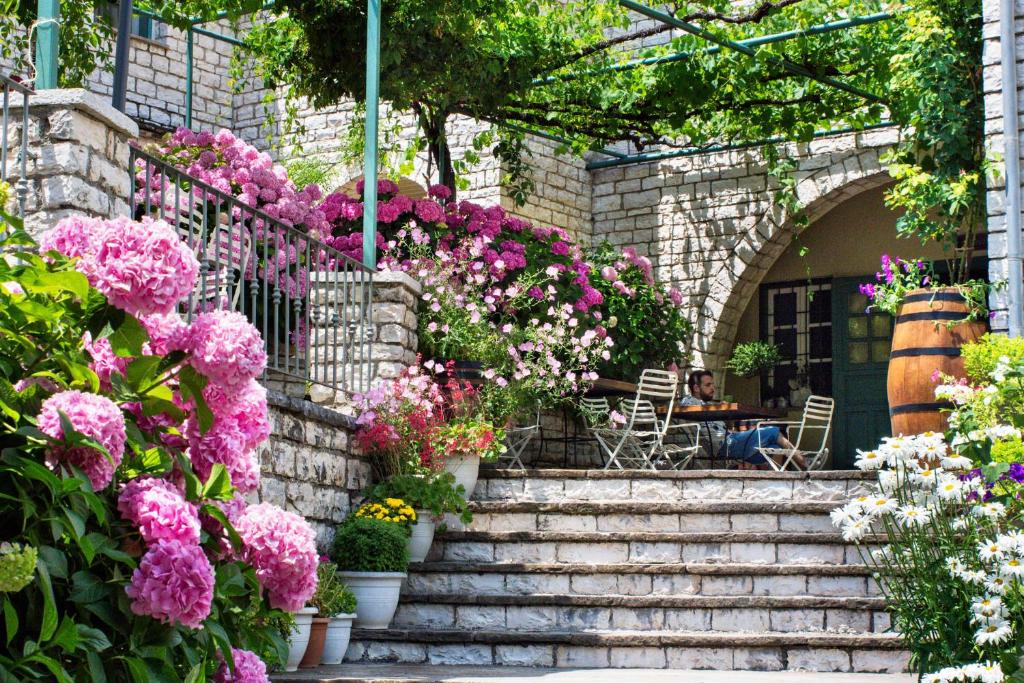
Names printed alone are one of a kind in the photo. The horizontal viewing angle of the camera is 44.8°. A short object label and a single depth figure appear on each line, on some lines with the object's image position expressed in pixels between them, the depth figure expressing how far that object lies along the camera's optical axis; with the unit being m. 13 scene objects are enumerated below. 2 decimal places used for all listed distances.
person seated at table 8.77
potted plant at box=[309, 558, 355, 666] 4.86
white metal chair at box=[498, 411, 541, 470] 7.28
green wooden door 10.77
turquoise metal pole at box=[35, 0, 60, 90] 4.27
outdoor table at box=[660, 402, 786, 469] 8.36
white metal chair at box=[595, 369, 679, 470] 7.59
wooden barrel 6.07
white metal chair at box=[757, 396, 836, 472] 8.21
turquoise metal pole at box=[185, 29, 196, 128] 10.20
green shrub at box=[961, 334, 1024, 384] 5.18
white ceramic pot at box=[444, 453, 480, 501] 6.03
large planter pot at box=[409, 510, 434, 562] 5.69
